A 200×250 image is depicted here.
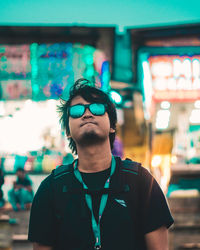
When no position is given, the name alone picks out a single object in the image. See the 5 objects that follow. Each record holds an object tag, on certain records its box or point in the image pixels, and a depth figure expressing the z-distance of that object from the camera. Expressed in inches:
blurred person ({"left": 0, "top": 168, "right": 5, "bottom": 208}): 261.3
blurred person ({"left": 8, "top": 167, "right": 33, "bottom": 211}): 256.0
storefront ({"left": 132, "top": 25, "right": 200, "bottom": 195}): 413.4
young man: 62.2
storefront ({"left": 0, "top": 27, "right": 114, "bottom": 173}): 341.1
